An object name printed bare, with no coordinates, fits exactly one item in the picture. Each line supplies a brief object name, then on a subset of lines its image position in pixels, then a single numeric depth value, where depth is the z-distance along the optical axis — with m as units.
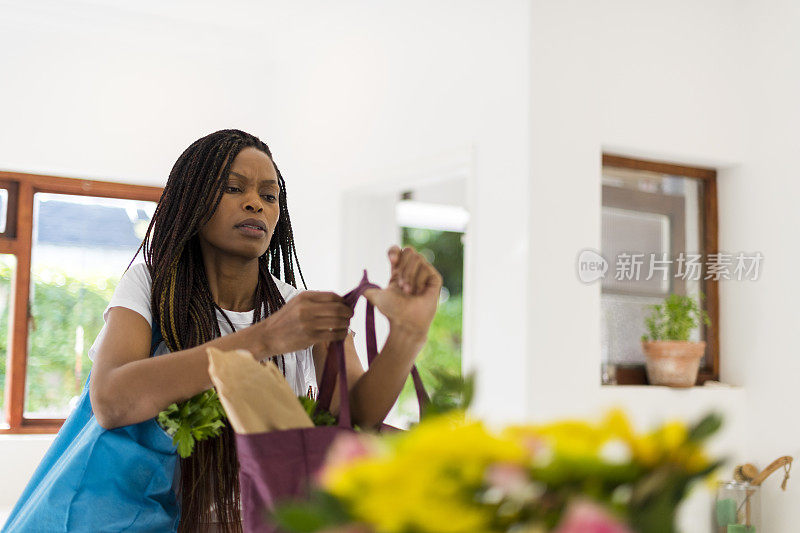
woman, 2.39
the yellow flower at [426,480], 0.88
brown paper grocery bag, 1.91
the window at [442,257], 7.11
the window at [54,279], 6.10
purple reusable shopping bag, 1.90
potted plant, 5.33
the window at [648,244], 5.39
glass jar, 5.26
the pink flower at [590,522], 0.79
